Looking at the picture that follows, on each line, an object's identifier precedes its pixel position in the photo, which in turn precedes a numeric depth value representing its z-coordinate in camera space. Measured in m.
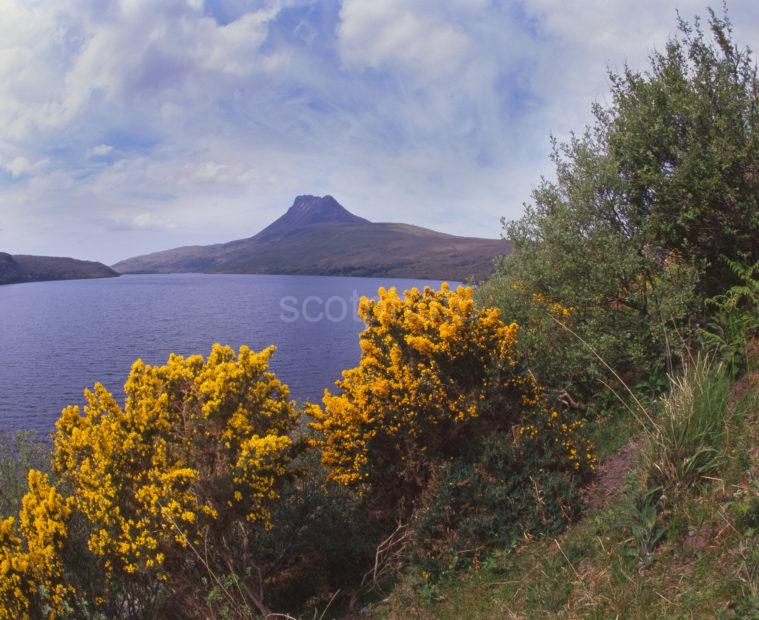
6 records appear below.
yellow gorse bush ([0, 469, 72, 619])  6.61
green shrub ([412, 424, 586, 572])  6.84
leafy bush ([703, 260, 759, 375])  7.64
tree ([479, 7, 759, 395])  9.18
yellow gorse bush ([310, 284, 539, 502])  8.55
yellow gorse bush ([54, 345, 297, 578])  6.79
